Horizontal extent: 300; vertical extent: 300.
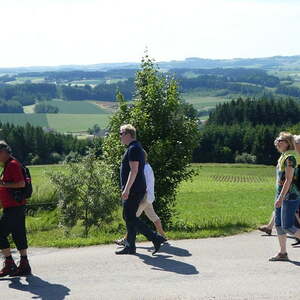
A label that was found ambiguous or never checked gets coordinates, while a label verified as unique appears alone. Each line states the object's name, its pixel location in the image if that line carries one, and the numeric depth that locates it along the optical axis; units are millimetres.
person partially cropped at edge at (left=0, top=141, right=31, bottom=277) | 7195
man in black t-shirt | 8125
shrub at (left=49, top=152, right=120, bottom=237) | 16250
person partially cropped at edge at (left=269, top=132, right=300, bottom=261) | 7730
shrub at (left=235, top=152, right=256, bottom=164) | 88562
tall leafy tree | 12977
